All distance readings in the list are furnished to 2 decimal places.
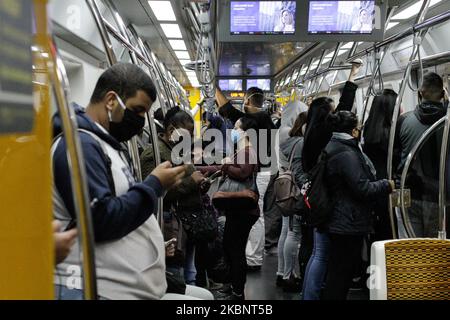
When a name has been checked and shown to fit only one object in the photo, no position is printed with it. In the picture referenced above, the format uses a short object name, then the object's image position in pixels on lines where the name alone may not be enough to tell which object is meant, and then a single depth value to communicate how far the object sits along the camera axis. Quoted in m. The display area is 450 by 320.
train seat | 2.30
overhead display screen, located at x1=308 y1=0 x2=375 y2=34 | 4.34
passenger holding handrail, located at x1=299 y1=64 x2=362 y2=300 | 3.17
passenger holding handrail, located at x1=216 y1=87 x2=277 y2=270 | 4.22
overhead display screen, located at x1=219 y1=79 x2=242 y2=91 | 10.64
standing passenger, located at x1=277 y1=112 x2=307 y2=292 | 4.06
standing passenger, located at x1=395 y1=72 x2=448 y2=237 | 3.50
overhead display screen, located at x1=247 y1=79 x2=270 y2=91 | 10.53
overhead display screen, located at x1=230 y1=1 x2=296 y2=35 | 4.39
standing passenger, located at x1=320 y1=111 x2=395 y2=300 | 3.01
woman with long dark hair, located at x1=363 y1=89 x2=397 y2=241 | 3.93
